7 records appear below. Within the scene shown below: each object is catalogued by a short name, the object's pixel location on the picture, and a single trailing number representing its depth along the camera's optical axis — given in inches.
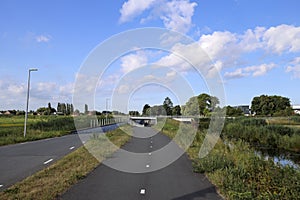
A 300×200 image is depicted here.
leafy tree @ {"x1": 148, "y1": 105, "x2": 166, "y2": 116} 2381.1
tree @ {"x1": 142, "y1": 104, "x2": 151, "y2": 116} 2772.1
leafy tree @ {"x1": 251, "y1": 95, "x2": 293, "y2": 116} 2961.7
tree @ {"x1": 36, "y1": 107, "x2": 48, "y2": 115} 3784.8
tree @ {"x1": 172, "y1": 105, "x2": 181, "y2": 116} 2833.8
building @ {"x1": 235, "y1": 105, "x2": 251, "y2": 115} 4121.0
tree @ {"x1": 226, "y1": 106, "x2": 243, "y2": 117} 2563.6
